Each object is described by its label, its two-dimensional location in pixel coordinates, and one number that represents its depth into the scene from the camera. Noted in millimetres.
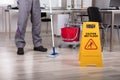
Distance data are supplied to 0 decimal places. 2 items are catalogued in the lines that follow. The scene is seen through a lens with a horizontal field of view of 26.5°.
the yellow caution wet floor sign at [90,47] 3223
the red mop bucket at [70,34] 4656
